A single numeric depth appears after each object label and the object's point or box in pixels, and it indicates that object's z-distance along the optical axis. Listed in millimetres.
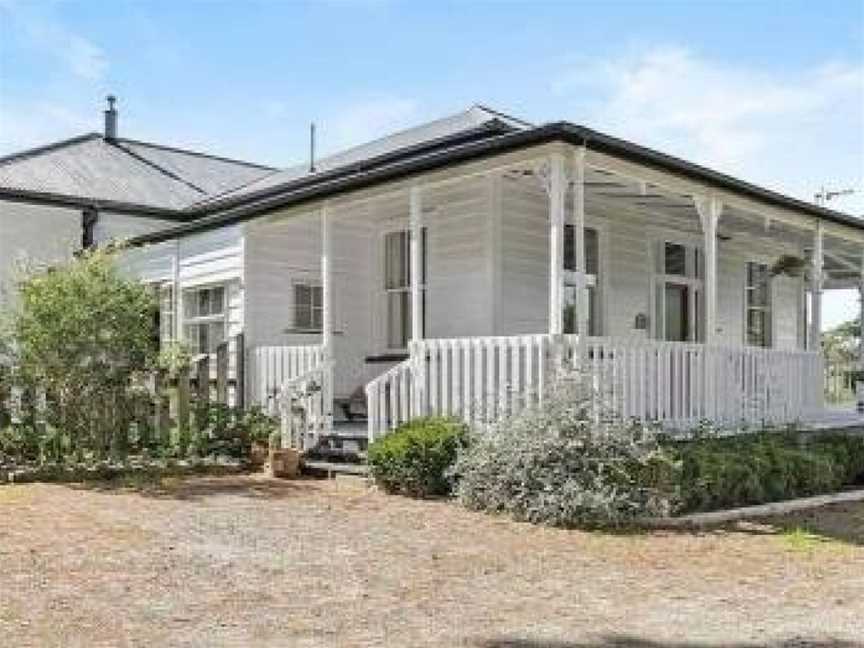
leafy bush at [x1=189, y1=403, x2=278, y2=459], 13656
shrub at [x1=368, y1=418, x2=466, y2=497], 10859
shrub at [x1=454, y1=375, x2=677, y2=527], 9641
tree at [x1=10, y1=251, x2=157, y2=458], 12234
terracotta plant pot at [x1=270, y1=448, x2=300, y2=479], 12531
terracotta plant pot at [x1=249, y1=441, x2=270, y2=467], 13219
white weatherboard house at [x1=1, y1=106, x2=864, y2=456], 11234
